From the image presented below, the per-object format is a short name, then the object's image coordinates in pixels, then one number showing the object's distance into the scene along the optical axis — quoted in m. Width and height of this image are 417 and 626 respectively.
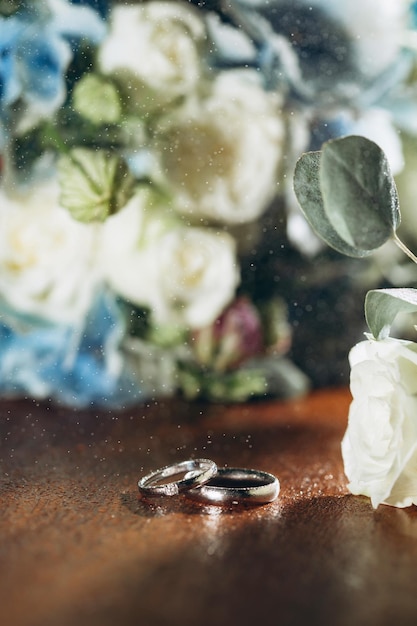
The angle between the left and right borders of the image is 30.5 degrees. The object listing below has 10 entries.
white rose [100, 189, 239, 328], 0.60
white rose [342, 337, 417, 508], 0.36
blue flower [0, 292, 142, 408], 0.61
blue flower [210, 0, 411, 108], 0.63
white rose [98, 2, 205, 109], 0.58
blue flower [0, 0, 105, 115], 0.56
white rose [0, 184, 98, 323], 0.58
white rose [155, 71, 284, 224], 0.60
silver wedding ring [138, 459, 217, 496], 0.40
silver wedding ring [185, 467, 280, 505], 0.39
